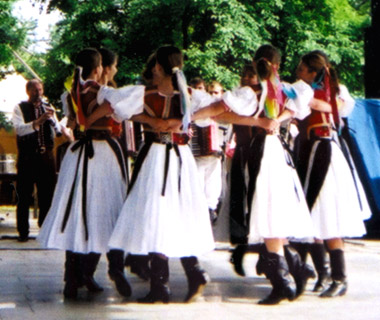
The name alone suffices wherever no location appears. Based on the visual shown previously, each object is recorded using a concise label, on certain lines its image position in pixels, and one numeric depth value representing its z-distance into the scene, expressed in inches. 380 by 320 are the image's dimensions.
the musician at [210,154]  408.8
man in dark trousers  429.4
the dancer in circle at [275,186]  255.9
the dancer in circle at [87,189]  264.1
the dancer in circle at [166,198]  252.1
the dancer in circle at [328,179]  273.0
